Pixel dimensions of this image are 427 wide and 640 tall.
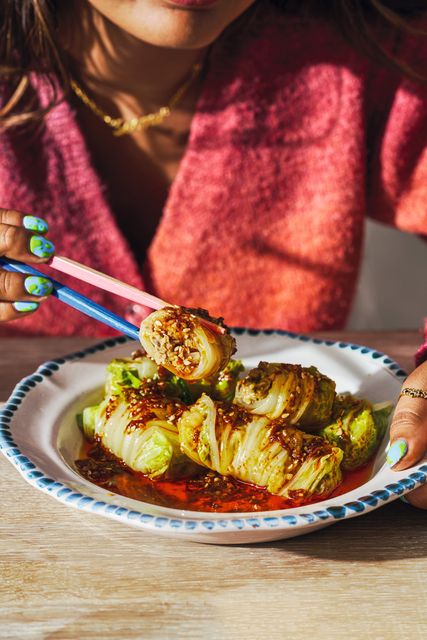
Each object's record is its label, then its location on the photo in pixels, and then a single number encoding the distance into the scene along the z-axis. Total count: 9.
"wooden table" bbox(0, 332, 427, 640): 0.72
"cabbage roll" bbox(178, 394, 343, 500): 0.86
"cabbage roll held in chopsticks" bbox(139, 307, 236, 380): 0.94
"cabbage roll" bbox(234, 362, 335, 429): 0.94
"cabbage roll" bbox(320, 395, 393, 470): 0.93
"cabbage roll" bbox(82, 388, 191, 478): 0.91
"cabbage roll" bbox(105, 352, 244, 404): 1.03
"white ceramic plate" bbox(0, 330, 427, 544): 0.75
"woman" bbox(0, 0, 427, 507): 1.65
